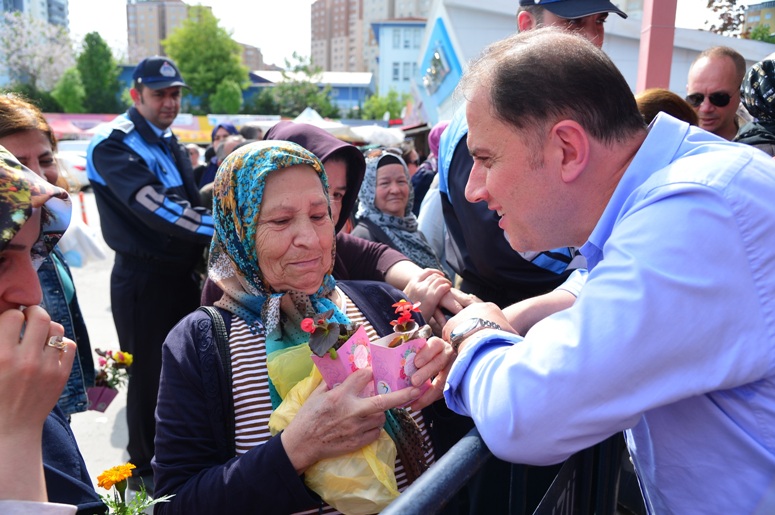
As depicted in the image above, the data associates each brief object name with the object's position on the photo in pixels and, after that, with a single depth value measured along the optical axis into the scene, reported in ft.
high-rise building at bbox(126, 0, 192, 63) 427.33
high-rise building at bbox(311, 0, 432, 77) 403.13
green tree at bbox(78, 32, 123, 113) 173.99
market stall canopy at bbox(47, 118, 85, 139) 158.51
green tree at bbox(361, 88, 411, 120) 240.73
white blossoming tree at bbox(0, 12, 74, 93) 160.15
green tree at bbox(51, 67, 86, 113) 169.37
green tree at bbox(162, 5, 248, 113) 183.11
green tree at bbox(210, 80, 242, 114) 179.11
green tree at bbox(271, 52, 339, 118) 200.34
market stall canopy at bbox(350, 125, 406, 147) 48.03
